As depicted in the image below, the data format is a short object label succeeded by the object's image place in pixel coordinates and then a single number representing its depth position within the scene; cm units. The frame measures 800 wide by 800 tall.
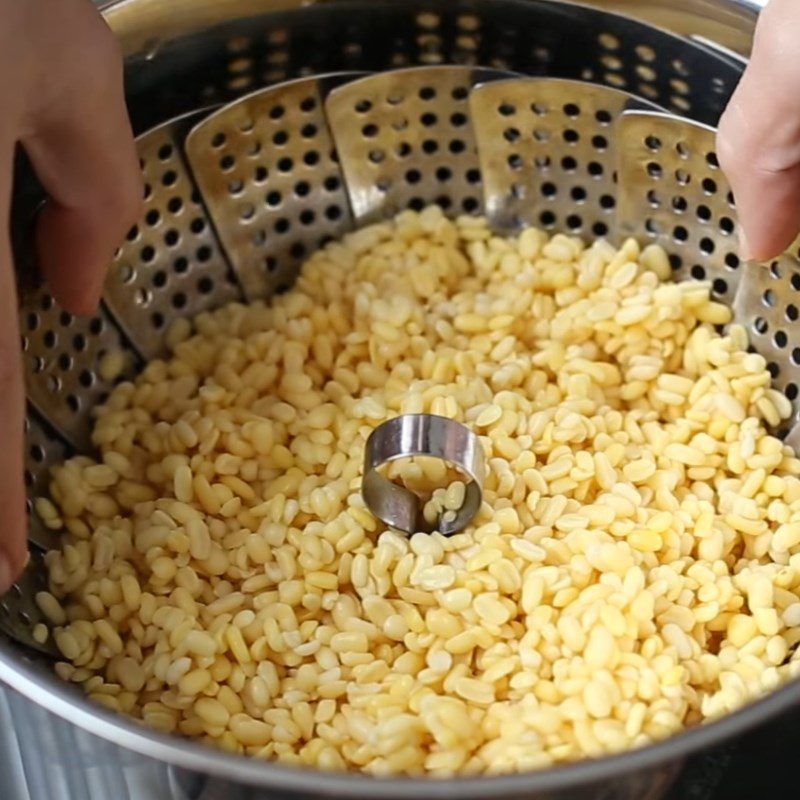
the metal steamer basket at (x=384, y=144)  50
